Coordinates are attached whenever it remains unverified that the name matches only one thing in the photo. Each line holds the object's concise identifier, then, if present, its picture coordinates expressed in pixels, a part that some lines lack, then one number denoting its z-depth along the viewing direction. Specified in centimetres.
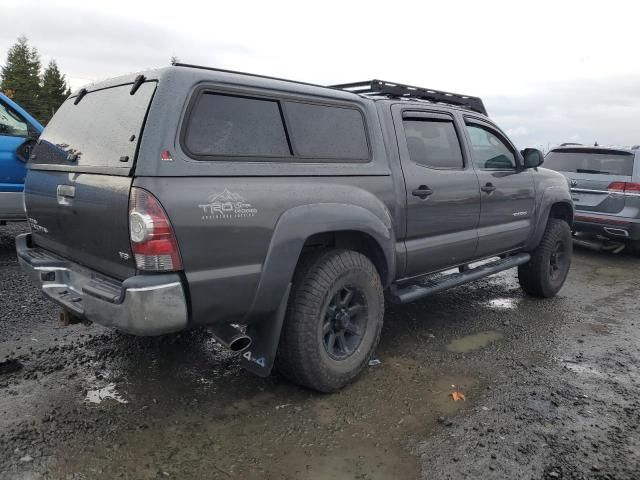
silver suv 729
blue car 573
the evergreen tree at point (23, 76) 5022
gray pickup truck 241
